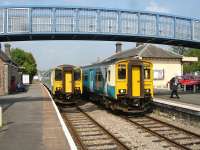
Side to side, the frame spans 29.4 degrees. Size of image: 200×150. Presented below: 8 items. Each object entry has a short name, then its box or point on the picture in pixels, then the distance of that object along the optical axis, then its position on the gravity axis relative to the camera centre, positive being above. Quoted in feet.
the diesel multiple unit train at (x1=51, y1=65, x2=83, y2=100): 85.92 -0.48
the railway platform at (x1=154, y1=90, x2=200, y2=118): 53.72 -4.29
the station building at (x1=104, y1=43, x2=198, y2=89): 143.84 +6.59
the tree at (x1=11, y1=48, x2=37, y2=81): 359.11 +20.62
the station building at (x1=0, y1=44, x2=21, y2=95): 144.97 +1.69
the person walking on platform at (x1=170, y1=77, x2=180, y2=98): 84.12 -1.73
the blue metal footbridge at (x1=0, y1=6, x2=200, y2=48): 80.64 +11.46
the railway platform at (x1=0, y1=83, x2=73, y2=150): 35.65 -5.88
